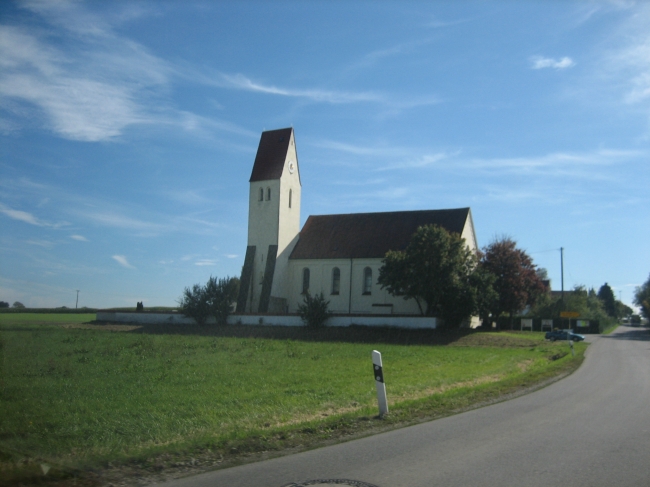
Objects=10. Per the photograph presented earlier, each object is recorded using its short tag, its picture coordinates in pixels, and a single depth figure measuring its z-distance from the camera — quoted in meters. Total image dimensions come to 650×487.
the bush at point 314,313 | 42.72
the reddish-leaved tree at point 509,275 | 51.47
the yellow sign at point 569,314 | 43.14
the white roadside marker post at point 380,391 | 10.66
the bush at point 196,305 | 46.94
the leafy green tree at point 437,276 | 40.78
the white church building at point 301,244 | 51.28
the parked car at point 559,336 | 48.50
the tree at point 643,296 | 91.36
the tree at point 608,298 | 148.75
